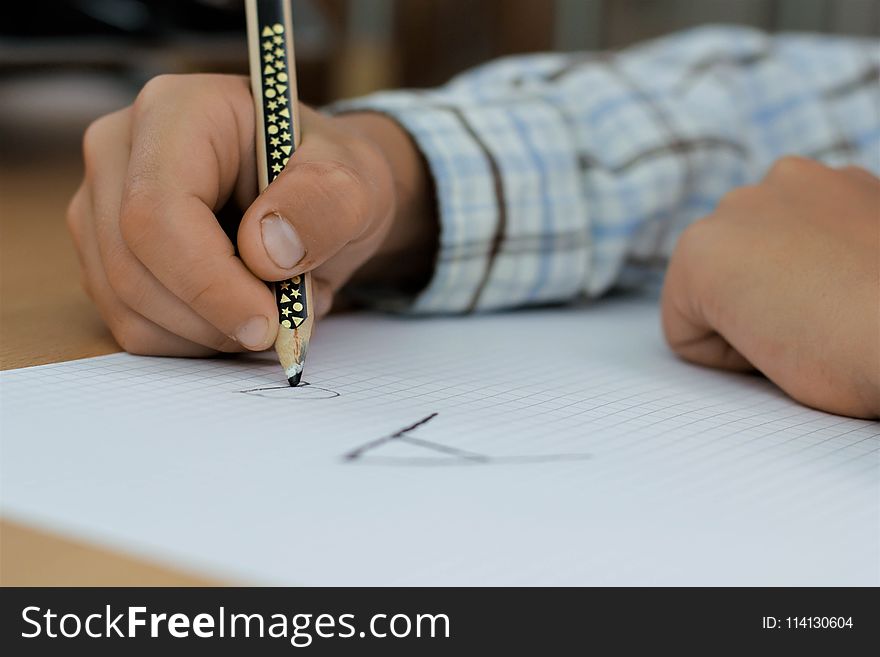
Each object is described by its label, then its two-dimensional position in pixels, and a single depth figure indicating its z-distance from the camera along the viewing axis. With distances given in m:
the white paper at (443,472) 0.72
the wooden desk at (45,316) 0.71
